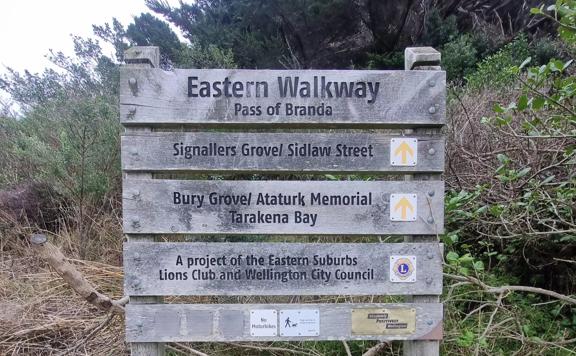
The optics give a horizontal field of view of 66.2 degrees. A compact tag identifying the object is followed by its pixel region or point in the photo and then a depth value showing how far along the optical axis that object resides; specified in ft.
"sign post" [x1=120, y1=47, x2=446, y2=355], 6.95
